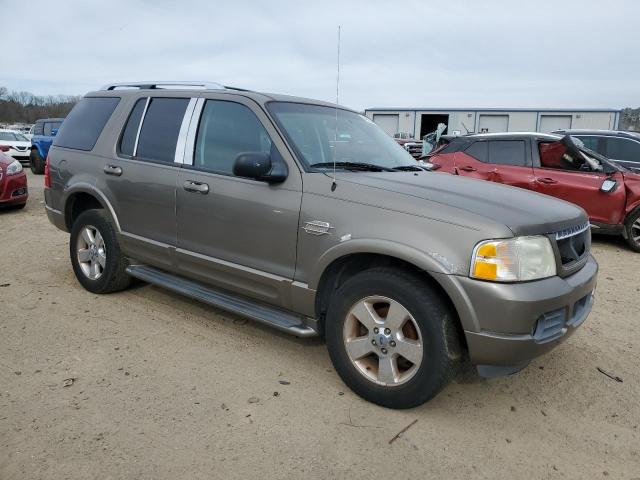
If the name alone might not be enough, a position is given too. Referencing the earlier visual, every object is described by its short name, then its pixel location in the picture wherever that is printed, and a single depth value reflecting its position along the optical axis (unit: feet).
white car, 59.36
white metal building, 83.05
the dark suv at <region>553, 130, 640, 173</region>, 27.48
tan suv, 8.48
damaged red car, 23.07
